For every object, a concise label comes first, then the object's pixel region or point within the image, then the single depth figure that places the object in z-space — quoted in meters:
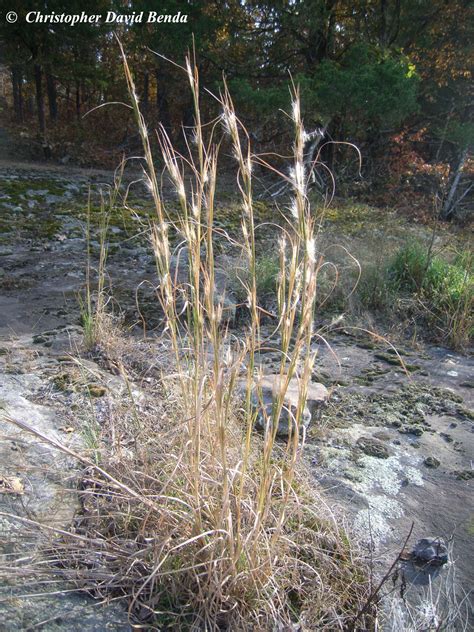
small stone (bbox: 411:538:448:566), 1.56
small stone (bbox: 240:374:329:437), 2.18
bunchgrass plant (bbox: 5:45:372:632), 1.13
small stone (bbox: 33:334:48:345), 2.80
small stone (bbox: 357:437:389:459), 2.15
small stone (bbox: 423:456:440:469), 2.12
